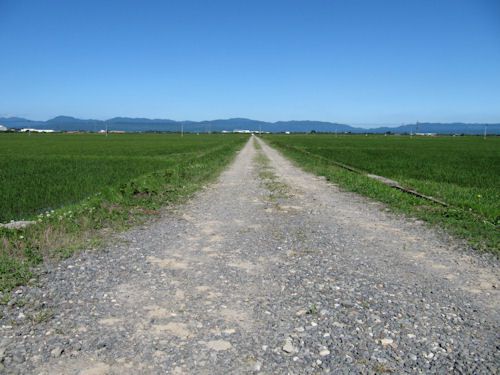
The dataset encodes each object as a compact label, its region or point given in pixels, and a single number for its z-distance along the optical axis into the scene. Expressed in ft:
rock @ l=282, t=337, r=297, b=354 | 12.84
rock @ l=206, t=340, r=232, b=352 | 12.92
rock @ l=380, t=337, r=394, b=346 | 13.34
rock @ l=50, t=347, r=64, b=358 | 12.35
